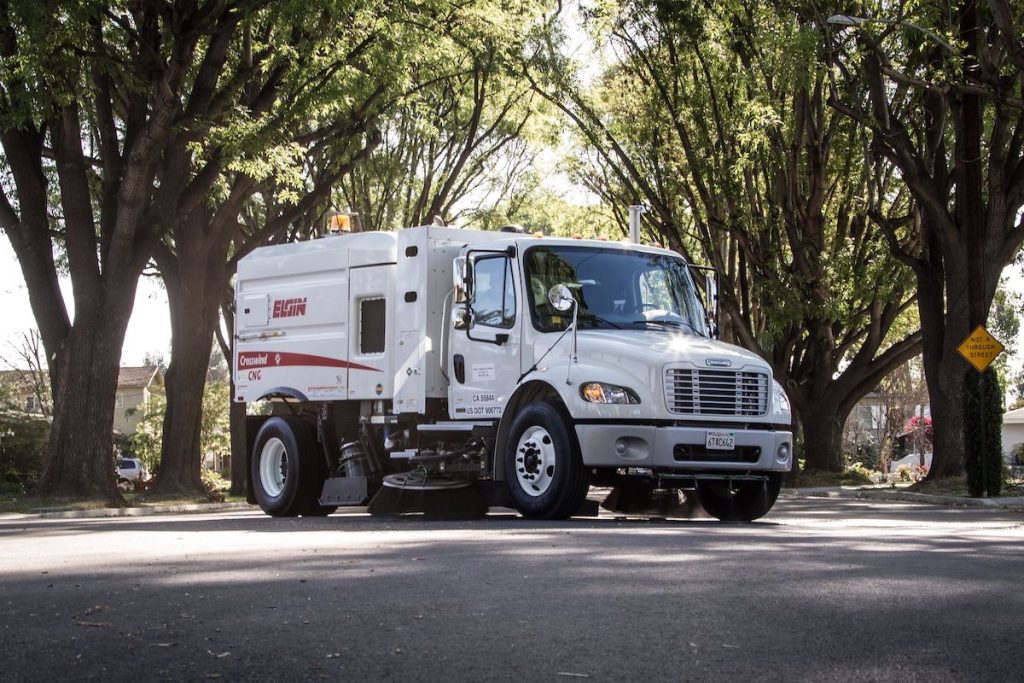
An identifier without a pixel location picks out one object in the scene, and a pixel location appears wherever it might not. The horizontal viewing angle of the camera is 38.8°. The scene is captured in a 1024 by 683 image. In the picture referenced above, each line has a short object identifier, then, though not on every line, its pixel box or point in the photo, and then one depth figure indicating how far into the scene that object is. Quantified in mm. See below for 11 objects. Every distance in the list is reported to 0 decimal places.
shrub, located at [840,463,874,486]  33125
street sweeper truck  14375
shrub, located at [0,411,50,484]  35062
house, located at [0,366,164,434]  98000
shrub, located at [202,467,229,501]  28719
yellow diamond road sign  23016
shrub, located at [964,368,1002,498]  23141
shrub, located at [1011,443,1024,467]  46700
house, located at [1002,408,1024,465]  75812
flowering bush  55062
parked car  60019
